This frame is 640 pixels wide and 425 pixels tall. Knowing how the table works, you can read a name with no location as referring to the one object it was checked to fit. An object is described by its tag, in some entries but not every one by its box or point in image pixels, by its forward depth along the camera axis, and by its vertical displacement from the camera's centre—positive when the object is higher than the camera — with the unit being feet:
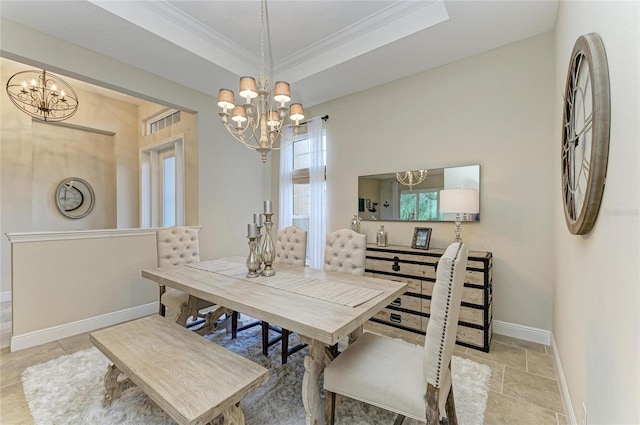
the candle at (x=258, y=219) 7.10 -0.30
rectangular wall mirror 9.46 +0.62
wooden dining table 4.45 -1.84
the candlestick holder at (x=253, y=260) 7.20 -1.41
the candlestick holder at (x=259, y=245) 7.29 -1.02
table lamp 8.41 +0.27
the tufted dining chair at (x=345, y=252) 7.95 -1.34
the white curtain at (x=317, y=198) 13.23 +0.51
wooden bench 3.76 -2.73
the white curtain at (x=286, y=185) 14.65 +1.26
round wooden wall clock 3.25 +1.15
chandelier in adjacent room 11.62 +5.12
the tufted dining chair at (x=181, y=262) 7.87 -1.93
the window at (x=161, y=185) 14.16 +1.31
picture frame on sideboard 9.71 -1.05
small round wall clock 15.03 +0.52
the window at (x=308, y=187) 13.29 +1.15
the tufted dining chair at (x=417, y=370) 3.81 -2.68
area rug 5.27 -4.18
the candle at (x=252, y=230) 7.06 -0.59
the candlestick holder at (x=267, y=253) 7.25 -1.23
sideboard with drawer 7.97 -2.52
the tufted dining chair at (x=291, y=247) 9.09 -1.36
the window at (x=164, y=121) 14.43 +4.91
